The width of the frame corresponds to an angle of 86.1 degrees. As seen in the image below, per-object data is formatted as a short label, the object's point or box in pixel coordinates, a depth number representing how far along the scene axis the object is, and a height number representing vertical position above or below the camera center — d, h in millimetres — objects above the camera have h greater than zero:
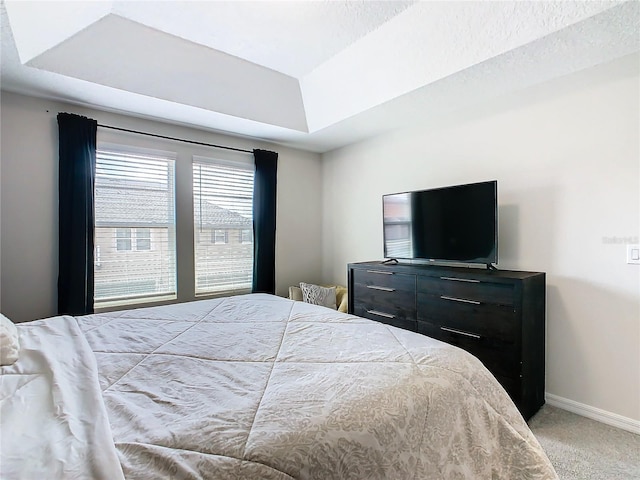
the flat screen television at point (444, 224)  2539 +128
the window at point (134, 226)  2992 +125
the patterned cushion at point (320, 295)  3662 -601
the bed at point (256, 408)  708 -446
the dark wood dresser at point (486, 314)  2189 -539
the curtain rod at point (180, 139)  3012 +982
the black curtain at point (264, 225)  3791 +164
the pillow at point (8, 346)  1159 -374
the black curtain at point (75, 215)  2707 +202
